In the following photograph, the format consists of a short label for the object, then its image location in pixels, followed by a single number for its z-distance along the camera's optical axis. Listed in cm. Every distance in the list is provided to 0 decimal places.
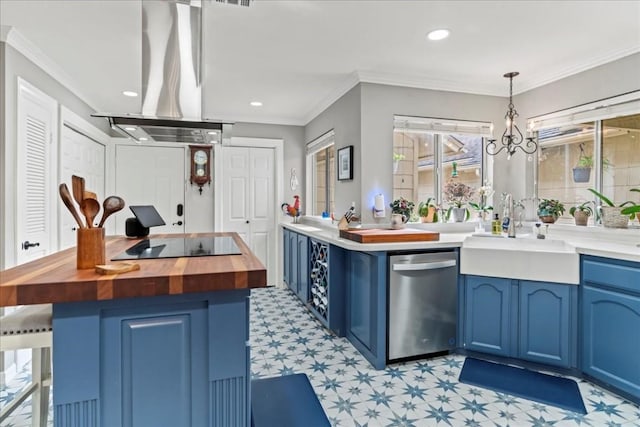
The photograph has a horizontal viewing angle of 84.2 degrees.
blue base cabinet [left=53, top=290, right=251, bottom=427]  127
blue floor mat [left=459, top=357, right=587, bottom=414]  217
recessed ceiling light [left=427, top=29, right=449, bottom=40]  244
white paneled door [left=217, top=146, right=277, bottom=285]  491
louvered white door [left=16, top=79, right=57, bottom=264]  257
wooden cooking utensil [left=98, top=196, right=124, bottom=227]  158
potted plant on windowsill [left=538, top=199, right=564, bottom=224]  313
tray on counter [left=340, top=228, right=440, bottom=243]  261
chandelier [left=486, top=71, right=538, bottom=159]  338
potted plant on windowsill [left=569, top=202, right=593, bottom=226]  294
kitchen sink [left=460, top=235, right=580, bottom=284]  241
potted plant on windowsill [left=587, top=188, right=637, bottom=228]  264
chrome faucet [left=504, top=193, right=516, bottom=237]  290
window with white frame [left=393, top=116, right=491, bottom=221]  345
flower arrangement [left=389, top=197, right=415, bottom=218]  319
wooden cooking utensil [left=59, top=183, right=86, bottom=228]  140
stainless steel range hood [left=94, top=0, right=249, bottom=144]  205
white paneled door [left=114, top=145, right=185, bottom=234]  473
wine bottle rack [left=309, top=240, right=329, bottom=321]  325
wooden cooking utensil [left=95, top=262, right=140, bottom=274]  133
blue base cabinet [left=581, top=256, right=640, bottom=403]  209
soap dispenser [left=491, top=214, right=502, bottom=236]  305
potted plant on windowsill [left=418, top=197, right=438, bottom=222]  346
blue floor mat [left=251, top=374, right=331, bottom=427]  199
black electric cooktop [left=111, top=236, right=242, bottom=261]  177
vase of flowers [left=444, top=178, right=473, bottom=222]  355
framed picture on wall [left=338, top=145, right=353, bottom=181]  338
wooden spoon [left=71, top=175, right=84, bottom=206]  145
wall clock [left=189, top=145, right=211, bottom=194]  480
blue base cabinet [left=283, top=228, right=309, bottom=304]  385
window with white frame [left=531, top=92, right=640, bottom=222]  271
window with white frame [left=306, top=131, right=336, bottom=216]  438
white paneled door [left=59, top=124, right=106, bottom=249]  336
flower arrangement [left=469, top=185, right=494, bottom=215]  358
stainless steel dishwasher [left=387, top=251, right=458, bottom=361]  261
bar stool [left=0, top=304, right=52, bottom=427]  135
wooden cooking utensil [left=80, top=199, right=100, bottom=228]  143
